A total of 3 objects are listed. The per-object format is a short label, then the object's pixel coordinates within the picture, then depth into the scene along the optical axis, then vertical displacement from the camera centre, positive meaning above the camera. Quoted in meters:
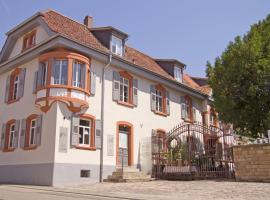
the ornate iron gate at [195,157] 13.46 -0.05
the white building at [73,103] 13.30 +3.01
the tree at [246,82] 15.54 +4.41
